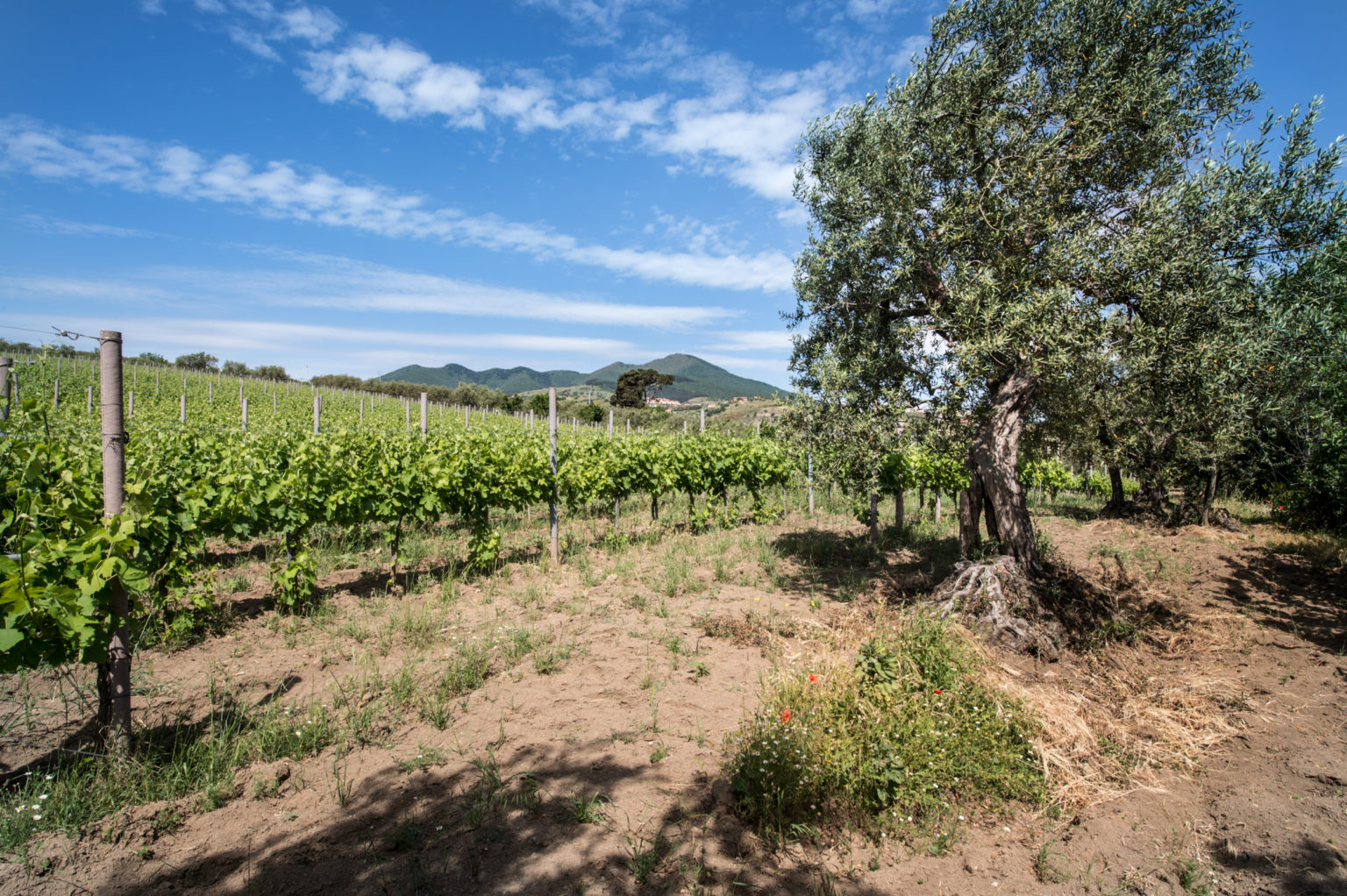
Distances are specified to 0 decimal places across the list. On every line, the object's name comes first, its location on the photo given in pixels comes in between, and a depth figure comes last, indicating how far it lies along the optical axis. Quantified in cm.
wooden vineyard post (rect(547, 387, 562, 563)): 877
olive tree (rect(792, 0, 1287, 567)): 570
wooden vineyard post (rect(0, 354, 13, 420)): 383
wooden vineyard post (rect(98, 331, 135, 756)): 349
